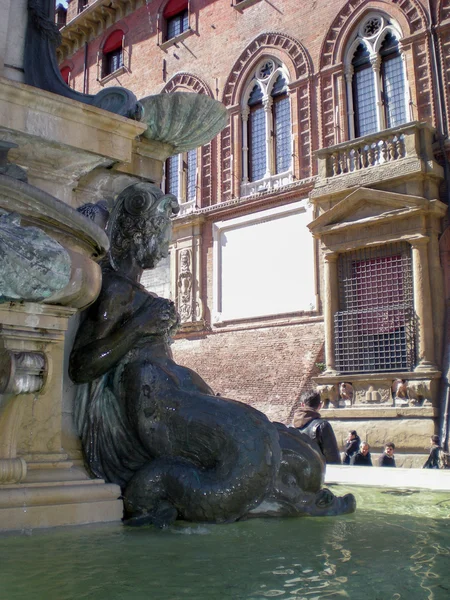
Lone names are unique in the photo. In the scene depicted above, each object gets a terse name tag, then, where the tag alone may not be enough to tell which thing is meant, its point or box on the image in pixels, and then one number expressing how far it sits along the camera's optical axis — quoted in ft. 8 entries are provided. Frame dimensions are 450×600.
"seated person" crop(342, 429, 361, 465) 35.42
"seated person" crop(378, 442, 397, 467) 37.47
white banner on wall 57.88
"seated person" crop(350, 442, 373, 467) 32.30
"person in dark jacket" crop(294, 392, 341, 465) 20.95
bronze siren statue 9.03
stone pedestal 8.18
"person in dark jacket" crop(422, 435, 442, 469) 37.99
